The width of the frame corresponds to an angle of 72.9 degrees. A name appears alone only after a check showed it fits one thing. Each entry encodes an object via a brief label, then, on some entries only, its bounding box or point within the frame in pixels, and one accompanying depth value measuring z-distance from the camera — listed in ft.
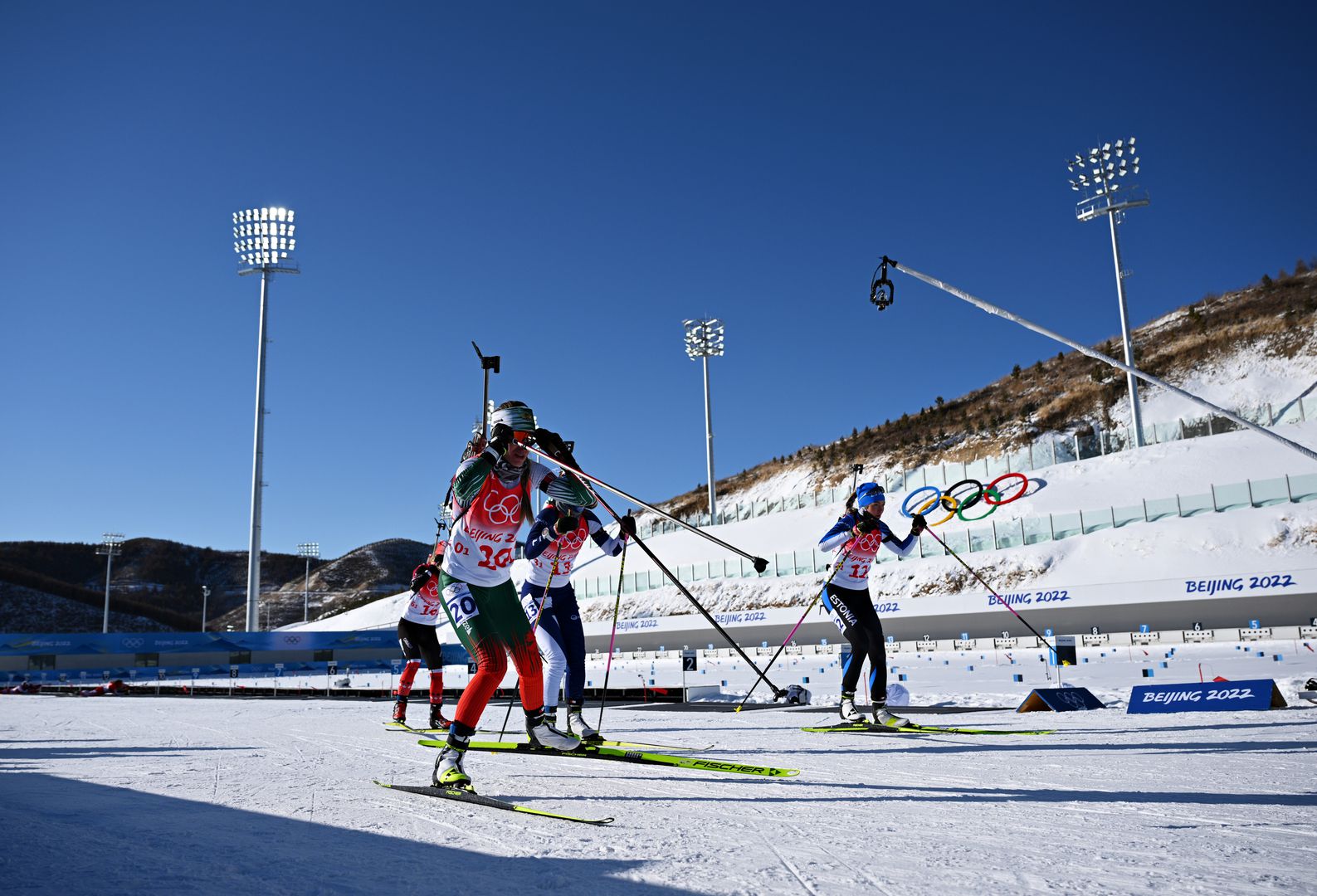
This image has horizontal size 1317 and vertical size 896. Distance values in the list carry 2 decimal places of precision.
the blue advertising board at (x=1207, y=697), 29.68
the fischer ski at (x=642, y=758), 19.08
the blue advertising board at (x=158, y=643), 127.34
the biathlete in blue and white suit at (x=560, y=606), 25.67
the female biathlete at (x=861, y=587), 29.40
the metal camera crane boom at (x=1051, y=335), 25.99
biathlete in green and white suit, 17.54
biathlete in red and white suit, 35.24
